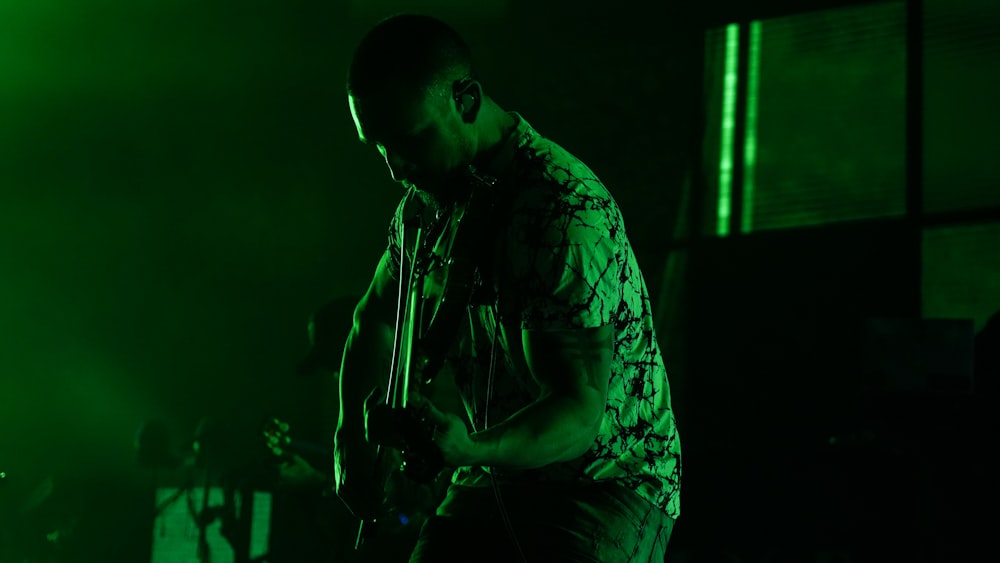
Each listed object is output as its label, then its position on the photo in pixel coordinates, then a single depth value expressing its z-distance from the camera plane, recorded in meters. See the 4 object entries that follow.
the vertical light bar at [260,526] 11.39
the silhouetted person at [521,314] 3.54
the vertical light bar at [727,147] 10.74
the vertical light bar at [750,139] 10.63
